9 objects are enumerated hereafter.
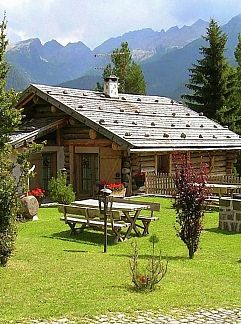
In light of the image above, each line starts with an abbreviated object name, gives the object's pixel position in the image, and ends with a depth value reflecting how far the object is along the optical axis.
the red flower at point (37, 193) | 19.98
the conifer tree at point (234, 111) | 39.66
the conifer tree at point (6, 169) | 9.91
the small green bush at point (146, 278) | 8.62
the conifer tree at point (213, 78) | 40.19
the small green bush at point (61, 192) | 20.75
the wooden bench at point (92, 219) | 13.80
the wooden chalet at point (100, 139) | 23.22
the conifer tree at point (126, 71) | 53.50
